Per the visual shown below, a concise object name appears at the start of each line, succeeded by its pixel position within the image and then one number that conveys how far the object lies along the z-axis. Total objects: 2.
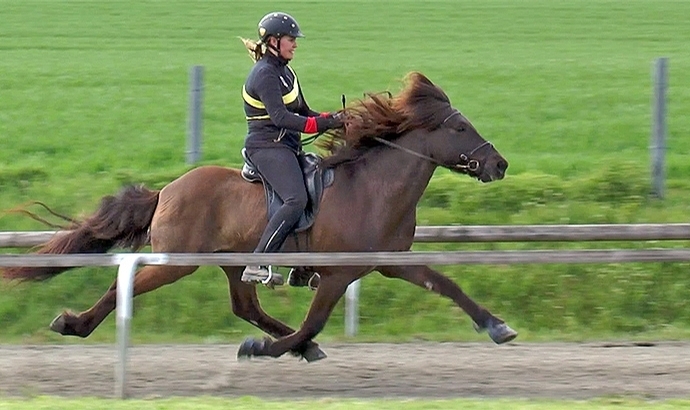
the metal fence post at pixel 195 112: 23.27
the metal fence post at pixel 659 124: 23.28
